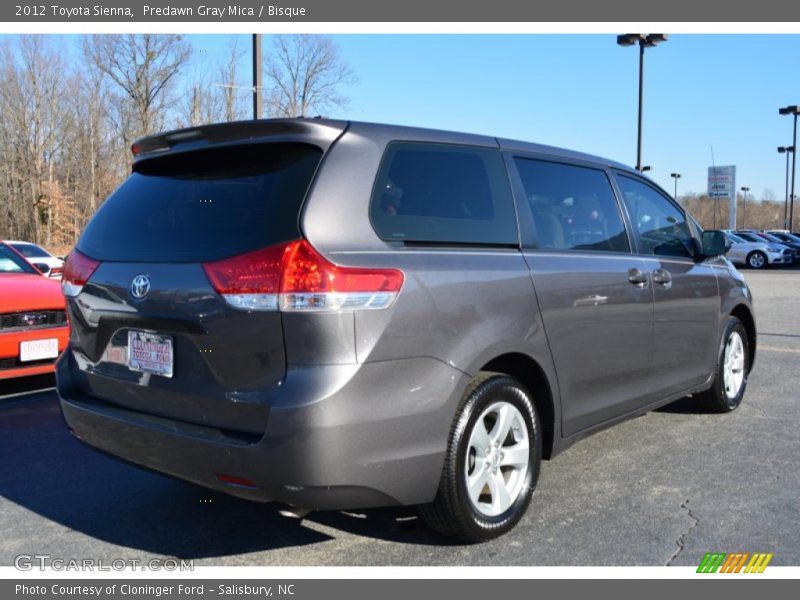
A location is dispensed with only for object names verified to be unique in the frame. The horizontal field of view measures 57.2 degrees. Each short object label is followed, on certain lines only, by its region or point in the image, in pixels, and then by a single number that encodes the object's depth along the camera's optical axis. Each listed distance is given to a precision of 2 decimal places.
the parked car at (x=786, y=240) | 34.25
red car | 6.24
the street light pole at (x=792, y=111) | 49.77
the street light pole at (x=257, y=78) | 12.20
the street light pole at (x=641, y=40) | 23.80
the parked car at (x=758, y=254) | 33.28
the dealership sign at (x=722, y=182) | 50.38
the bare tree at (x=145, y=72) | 42.81
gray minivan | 2.77
